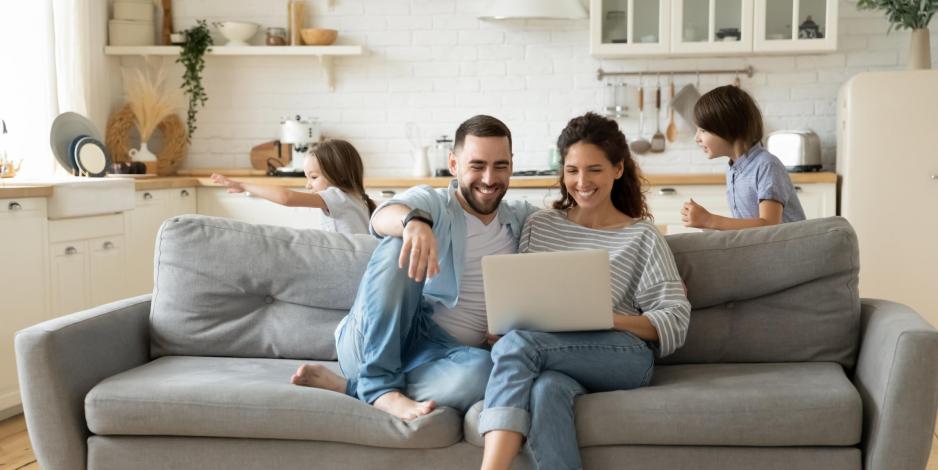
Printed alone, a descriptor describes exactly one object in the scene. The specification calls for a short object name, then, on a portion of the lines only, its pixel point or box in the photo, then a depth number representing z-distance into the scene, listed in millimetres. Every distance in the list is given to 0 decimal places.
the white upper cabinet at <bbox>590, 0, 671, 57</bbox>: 5473
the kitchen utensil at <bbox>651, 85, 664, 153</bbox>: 5801
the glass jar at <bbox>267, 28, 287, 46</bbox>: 5871
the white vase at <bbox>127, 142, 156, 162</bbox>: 5723
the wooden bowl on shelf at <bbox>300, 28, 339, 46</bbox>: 5816
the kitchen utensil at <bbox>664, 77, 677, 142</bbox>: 5805
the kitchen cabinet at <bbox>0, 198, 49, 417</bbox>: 3854
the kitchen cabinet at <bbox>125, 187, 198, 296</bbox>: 4902
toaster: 5340
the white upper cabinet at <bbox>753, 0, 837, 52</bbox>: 5387
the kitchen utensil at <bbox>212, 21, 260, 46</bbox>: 5867
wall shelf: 5789
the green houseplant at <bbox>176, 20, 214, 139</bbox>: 5859
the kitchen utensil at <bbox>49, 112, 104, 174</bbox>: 4918
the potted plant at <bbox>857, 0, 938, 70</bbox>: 5211
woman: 2297
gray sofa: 2359
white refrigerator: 5000
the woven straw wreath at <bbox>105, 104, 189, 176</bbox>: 5805
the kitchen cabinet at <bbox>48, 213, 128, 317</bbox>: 4185
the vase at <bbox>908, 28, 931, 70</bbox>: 5212
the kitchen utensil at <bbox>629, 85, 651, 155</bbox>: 5793
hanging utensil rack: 5719
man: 2486
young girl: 3635
